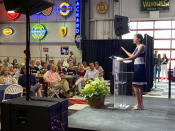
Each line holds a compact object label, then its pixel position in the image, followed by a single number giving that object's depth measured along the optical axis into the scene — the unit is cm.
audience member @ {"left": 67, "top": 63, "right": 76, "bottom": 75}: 915
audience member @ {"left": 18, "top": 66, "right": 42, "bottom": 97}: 605
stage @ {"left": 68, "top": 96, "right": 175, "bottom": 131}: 414
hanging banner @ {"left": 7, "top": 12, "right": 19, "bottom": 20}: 1550
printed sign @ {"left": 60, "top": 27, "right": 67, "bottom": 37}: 1464
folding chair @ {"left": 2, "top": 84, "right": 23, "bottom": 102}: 495
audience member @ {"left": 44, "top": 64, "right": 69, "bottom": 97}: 737
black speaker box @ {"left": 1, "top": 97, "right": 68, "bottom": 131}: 223
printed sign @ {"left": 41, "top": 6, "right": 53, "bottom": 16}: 1488
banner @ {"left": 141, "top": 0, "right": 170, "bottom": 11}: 1312
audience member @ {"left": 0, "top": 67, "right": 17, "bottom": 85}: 594
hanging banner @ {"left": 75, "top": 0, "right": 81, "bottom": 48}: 1384
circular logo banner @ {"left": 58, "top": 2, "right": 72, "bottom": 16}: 1451
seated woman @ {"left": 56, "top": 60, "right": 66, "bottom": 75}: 948
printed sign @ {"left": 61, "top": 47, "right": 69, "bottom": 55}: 1461
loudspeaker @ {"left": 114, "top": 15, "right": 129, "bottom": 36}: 684
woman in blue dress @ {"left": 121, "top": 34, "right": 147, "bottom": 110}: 520
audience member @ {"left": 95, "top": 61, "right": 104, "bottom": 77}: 921
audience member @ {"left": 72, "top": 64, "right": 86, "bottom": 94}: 819
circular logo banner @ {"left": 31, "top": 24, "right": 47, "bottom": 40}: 1501
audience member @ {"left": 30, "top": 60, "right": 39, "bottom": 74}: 948
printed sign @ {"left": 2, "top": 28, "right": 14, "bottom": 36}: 1571
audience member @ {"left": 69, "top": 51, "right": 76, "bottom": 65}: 1339
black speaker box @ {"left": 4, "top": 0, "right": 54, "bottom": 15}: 249
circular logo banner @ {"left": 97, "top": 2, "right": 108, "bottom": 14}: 1403
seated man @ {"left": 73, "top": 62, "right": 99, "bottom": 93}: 796
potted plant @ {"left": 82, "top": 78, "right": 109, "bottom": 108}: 562
